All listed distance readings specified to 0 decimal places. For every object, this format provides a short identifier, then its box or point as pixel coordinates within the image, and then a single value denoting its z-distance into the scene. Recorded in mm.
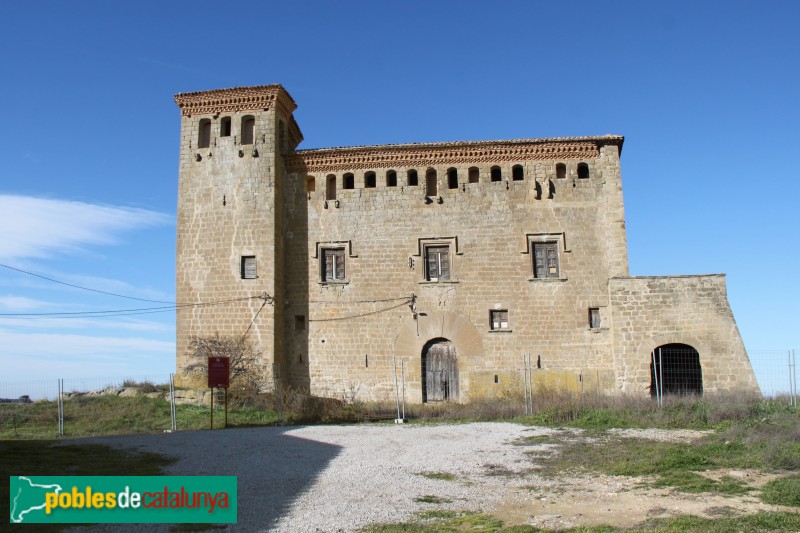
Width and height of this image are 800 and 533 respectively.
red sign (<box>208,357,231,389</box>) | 18797
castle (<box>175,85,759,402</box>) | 23844
